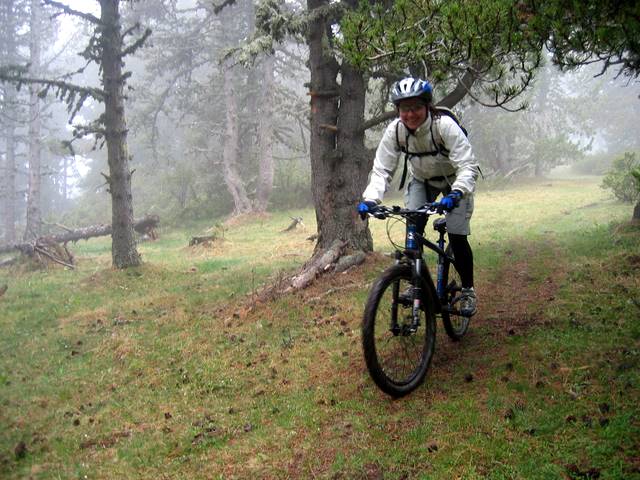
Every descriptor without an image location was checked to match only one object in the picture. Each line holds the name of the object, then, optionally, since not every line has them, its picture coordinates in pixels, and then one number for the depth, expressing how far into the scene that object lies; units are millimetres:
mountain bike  4215
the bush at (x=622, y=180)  18109
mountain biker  4493
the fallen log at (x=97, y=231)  21938
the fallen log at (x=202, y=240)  18531
